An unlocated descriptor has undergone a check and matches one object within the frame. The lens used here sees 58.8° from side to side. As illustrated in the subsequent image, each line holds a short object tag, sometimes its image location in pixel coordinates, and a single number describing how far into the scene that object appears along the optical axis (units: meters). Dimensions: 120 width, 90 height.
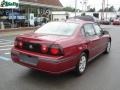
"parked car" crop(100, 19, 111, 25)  20.97
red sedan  2.58
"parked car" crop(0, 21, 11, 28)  11.04
